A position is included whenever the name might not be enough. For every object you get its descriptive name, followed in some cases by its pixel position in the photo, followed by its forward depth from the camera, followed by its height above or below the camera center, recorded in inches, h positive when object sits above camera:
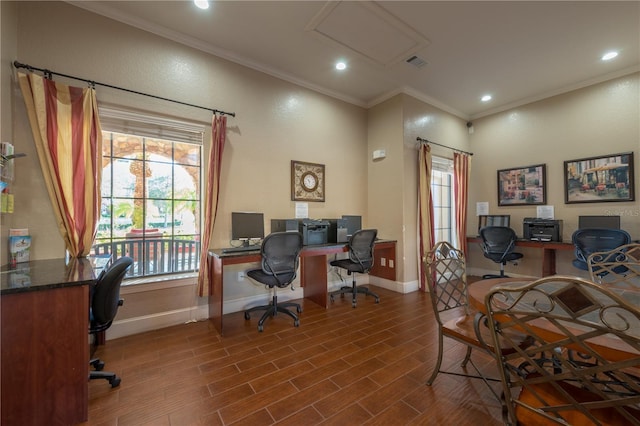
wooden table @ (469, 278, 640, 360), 35.7 -19.2
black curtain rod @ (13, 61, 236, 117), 79.9 +49.2
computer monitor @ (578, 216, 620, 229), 134.6 -4.7
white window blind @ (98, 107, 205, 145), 95.7 +37.7
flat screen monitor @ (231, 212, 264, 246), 117.6 -4.7
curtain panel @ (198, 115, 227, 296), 108.2 +9.0
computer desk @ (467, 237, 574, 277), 145.4 -22.6
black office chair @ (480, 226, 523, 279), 155.1 -18.6
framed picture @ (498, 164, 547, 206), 164.1 +19.5
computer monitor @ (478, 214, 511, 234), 174.5 -4.1
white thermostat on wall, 163.2 +40.5
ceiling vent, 125.8 +78.7
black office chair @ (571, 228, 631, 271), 117.2 -13.2
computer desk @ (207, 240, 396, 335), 99.8 -27.3
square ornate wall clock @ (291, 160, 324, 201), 140.6 +20.0
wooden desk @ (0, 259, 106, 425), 50.8 -28.1
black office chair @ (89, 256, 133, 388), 63.9 -21.9
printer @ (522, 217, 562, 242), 148.8 -9.5
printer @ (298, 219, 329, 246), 130.8 -7.9
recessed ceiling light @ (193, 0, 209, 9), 90.6 +78.1
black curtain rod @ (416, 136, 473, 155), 160.6 +48.5
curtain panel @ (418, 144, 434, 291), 158.1 +5.6
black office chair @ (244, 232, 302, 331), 101.3 -18.7
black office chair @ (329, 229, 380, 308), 130.1 -20.5
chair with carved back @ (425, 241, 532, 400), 57.2 -29.0
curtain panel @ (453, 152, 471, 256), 178.4 +11.1
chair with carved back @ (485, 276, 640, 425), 29.5 -19.7
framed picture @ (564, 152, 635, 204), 135.5 +19.6
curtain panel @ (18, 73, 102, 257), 81.1 +22.9
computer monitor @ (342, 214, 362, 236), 153.2 -4.8
